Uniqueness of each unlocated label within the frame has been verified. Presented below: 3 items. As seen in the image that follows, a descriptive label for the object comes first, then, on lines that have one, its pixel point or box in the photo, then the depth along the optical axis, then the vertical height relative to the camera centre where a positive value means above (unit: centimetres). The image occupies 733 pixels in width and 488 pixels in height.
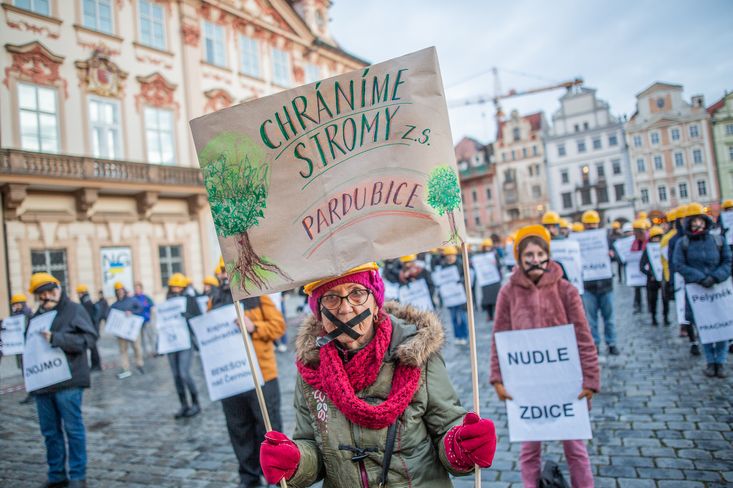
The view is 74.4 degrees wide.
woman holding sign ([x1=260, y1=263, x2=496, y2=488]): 197 -58
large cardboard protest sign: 183 +39
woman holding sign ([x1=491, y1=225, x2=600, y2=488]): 328 -44
